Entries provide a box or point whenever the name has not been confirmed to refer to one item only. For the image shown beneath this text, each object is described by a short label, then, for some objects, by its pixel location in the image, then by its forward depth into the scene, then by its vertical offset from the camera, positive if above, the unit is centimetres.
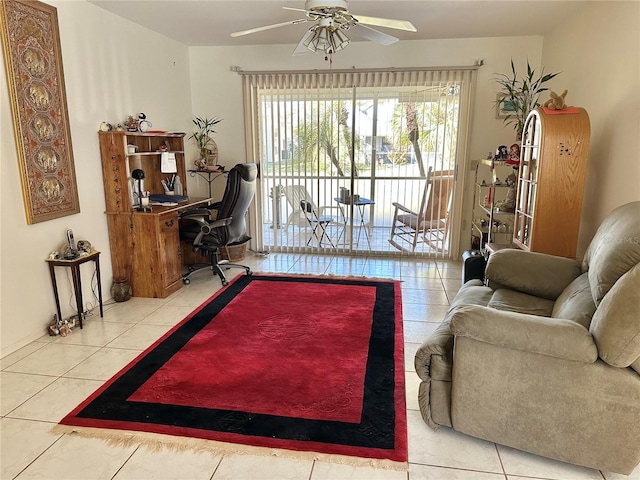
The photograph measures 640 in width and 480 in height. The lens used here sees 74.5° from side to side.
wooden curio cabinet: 288 -16
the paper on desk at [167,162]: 430 -6
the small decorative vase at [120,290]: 376 -117
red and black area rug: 206 -131
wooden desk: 374 -81
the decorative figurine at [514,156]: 369 -1
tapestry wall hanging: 279 +35
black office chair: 405 -62
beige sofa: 164 -89
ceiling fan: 259 +86
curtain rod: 468 +97
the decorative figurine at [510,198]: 375 -38
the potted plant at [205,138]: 521 +23
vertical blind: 484 +11
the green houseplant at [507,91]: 459 +70
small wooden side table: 310 -83
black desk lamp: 373 -18
